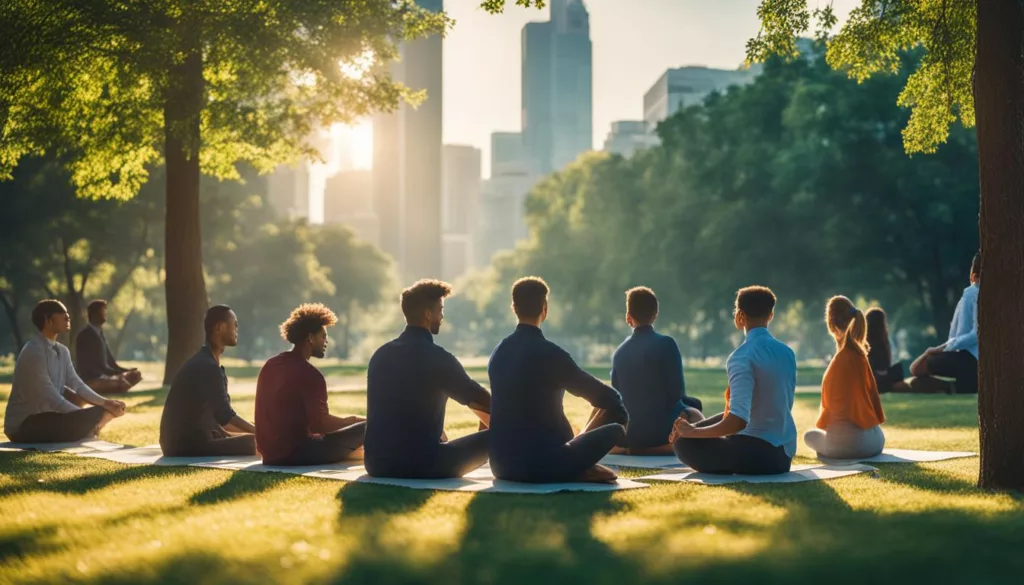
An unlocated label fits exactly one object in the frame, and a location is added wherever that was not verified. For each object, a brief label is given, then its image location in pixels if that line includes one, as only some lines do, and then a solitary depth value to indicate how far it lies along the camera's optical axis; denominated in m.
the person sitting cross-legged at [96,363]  23.98
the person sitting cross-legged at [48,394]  14.54
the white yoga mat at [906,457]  12.75
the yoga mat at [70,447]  14.30
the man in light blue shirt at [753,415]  10.48
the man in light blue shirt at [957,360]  20.95
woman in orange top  12.46
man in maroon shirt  11.65
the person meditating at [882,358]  21.84
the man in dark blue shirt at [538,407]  9.70
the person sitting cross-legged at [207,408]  12.63
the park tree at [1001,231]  9.75
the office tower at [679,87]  170.88
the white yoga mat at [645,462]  12.27
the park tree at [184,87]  22.70
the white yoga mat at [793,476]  10.62
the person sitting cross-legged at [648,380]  13.03
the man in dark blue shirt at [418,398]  10.18
